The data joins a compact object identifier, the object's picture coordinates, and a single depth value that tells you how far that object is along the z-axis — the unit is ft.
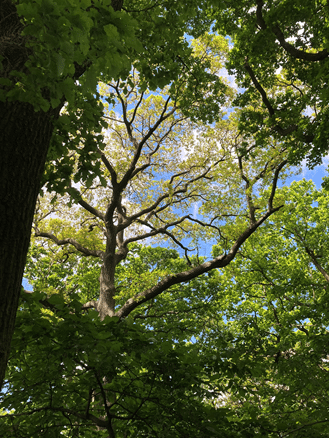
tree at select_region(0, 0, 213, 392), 7.61
